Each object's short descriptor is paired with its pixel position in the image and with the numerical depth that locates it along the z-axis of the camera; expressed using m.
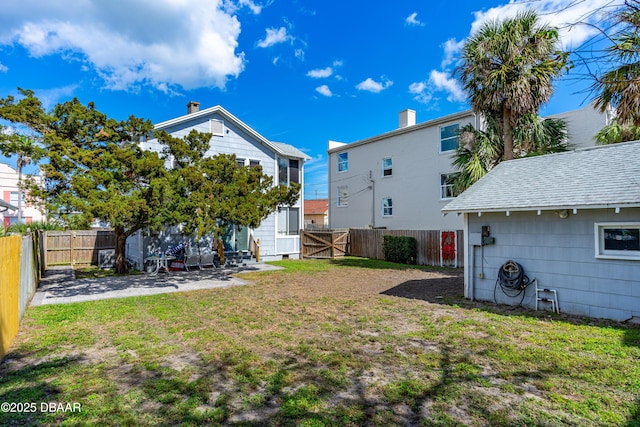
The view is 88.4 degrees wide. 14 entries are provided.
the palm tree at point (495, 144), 12.68
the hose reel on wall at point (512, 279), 7.96
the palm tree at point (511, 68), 11.90
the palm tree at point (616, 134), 12.05
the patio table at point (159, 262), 13.28
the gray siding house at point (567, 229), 6.64
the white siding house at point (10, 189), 31.02
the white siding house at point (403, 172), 18.25
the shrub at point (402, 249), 17.11
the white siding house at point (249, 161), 15.39
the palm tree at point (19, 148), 9.55
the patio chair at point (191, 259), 14.23
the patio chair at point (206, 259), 14.50
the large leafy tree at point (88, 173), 9.09
